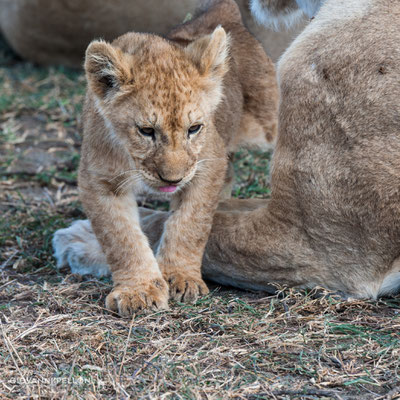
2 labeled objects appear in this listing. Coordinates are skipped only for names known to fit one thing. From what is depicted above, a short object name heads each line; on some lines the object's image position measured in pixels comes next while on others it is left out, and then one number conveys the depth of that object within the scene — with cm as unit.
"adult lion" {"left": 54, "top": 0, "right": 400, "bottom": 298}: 540
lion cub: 532
